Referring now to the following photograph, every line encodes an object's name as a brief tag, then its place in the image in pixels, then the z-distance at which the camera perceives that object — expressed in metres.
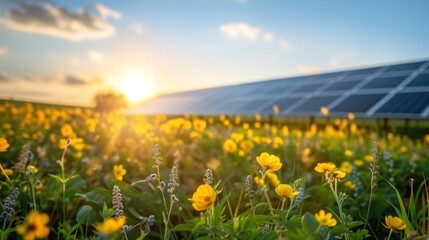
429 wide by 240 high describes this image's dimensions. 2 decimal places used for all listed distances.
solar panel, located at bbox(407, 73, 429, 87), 10.47
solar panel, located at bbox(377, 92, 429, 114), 9.13
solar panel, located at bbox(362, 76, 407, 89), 11.52
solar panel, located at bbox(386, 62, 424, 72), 12.73
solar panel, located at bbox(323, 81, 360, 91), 12.87
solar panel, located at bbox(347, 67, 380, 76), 14.30
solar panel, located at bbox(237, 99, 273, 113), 13.31
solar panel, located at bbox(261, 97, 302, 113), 12.33
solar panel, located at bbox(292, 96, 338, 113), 11.20
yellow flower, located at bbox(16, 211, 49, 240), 0.66
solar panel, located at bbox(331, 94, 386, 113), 10.10
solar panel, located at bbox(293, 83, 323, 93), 14.10
